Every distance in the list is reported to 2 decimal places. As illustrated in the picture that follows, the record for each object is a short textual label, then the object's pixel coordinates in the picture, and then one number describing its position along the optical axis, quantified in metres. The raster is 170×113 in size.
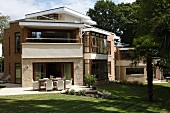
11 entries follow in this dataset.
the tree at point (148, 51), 15.88
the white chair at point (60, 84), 17.21
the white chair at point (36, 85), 17.48
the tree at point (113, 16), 51.04
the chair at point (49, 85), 16.99
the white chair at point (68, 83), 17.95
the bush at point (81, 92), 15.55
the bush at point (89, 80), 20.79
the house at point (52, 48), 20.49
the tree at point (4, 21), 40.23
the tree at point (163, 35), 12.38
